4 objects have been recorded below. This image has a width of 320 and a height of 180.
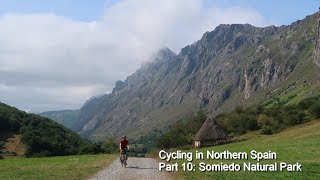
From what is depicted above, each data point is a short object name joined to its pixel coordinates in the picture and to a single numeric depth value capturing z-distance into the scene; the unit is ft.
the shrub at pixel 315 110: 305.22
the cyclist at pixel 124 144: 106.40
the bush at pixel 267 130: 296.33
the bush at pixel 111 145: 302.85
